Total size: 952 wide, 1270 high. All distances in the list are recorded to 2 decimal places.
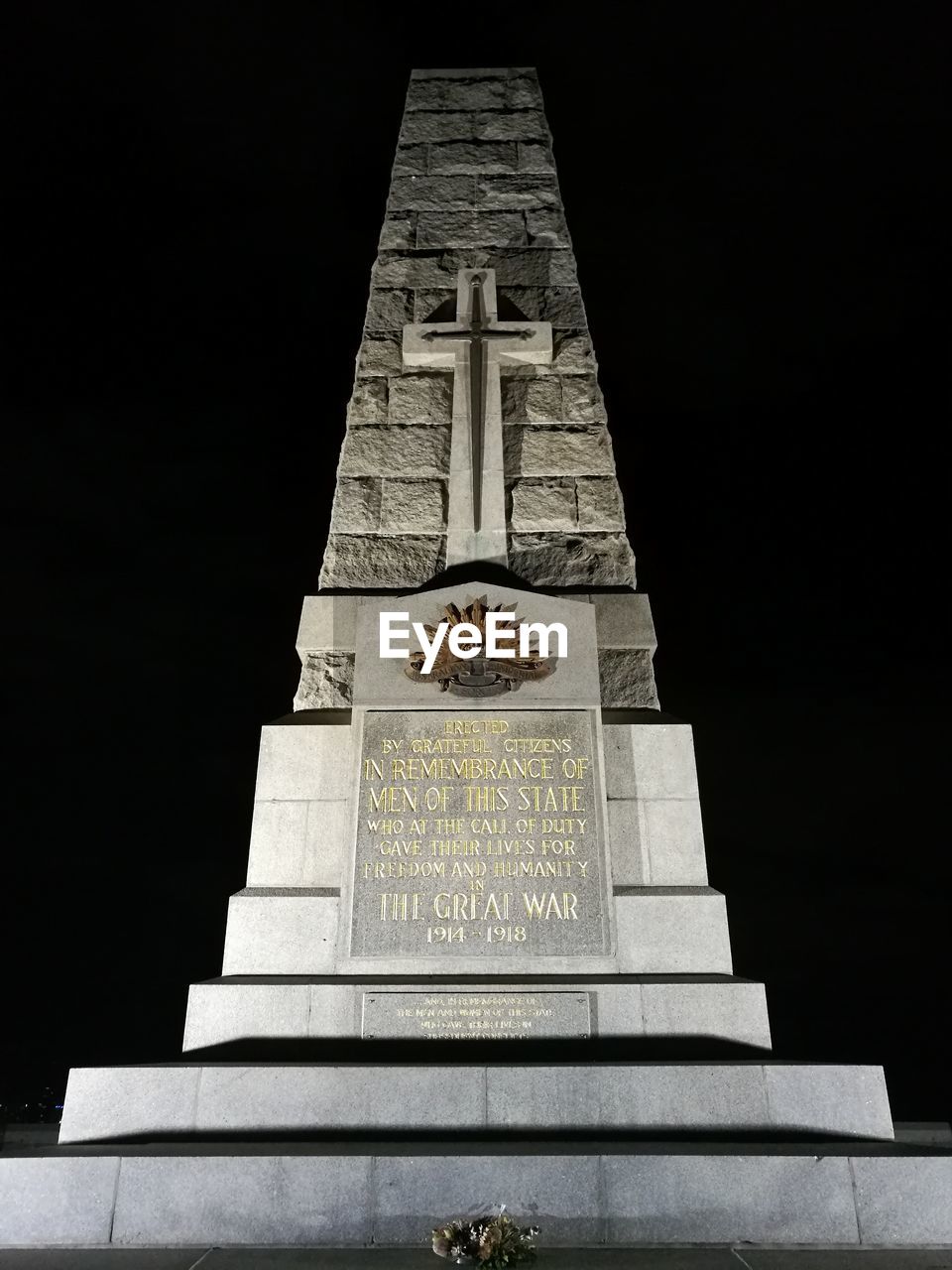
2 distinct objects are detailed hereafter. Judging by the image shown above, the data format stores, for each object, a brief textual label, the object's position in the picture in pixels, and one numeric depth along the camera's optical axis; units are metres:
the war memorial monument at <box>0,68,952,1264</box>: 4.79
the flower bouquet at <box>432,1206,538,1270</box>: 4.21
